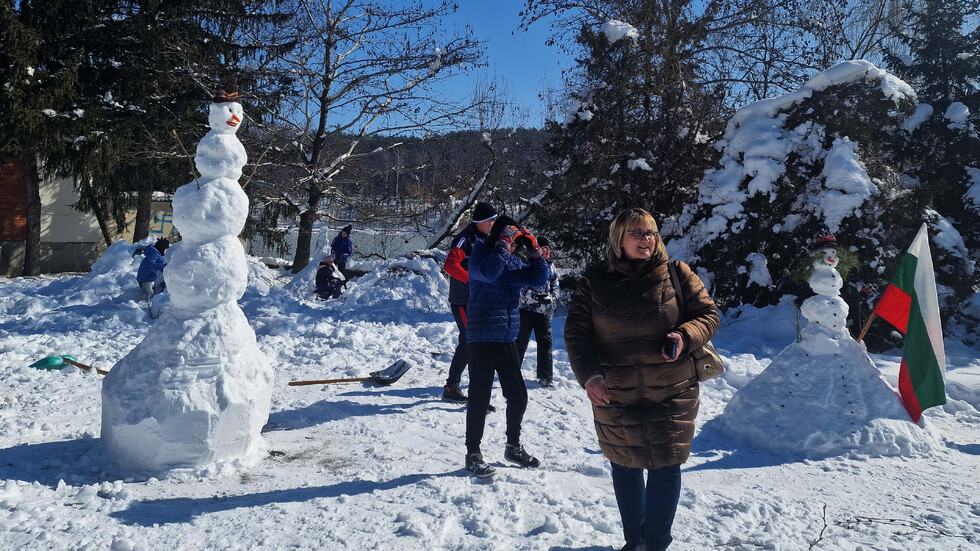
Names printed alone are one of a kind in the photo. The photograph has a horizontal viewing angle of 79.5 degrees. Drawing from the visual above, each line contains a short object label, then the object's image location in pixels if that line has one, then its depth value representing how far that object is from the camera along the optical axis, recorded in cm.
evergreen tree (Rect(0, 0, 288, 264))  1359
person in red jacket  409
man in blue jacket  369
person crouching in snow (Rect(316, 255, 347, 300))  1146
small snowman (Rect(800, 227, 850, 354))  486
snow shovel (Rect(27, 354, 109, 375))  580
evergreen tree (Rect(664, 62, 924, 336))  870
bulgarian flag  472
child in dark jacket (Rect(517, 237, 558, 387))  562
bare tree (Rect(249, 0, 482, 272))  1331
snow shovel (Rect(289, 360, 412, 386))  599
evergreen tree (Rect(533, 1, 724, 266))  1075
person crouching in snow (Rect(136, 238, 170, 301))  955
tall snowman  350
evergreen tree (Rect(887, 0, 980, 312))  905
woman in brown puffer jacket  250
